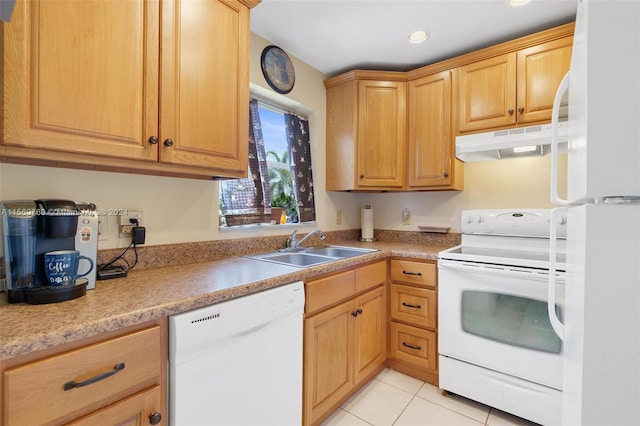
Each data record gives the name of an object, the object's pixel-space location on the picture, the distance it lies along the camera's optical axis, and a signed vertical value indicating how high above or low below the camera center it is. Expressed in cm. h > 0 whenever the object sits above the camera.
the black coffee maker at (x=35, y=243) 93 -11
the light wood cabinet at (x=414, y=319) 203 -76
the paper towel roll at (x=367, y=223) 283 -11
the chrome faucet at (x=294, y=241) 218 -22
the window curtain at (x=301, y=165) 248 +39
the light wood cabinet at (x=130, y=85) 92 +47
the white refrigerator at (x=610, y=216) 50 +0
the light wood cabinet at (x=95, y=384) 69 -46
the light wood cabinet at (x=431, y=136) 230 +61
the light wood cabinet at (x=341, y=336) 152 -74
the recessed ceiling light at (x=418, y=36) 205 +124
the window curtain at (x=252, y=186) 198 +17
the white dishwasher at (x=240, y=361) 97 -57
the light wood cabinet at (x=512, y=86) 191 +88
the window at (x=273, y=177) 203 +27
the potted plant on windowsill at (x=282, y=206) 226 +4
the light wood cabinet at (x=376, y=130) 248 +69
